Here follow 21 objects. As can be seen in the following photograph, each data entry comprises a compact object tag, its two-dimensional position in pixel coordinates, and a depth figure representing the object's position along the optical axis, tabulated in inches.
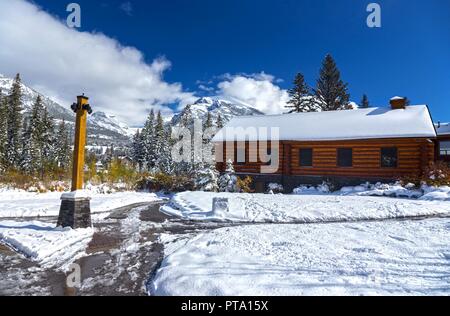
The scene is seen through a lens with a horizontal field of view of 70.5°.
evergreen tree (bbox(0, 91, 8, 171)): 1565.0
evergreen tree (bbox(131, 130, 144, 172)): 1932.8
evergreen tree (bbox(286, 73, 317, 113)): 1700.3
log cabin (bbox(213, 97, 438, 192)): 772.0
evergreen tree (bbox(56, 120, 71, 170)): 2017.7
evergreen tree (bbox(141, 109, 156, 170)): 1916.3
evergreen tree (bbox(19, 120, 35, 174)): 1618.4
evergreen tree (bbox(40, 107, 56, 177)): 1826.8
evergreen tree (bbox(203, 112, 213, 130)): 2250.2
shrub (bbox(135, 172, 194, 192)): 901.8
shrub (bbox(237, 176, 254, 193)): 842.8
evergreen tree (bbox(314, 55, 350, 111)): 1663.4
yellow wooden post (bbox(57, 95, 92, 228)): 362.0
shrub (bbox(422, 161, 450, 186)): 660.7
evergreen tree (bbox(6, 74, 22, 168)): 1753.2
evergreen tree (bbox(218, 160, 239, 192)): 849.0
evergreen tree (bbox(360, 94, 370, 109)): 2128.8
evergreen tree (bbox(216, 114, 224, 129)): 2273.9
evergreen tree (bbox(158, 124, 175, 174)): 1676.9
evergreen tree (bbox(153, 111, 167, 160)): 1913.0
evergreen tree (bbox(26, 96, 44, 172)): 1652.3
